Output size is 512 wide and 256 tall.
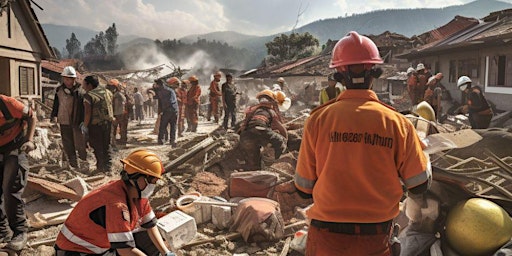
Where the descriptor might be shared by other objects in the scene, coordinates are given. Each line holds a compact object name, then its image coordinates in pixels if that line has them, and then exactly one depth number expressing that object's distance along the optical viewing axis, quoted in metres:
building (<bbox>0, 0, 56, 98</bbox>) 12.95
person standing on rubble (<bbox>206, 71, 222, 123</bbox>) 12.34
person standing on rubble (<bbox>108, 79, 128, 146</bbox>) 9.09
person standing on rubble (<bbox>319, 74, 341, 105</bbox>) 6.89
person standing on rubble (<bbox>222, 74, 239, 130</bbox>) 11.38
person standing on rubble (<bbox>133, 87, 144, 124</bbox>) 16.69
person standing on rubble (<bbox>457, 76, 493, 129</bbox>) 8.05
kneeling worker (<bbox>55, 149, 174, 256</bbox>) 2.47
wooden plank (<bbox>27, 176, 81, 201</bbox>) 5.11
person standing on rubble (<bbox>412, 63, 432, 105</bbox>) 11.15
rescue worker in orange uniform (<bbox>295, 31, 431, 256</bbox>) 1.92
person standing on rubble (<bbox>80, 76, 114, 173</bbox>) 6.91
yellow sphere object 2.62
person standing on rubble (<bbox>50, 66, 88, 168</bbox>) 6.79
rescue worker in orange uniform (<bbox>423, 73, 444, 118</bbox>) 10.34
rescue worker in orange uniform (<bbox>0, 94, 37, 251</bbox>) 3.95
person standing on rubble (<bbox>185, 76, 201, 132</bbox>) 11.52
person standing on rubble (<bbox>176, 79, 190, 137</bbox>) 11.20
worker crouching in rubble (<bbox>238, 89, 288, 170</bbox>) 6.17
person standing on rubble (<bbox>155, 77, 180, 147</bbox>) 9.40
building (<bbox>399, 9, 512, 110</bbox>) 13.86
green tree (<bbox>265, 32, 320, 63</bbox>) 41.72
